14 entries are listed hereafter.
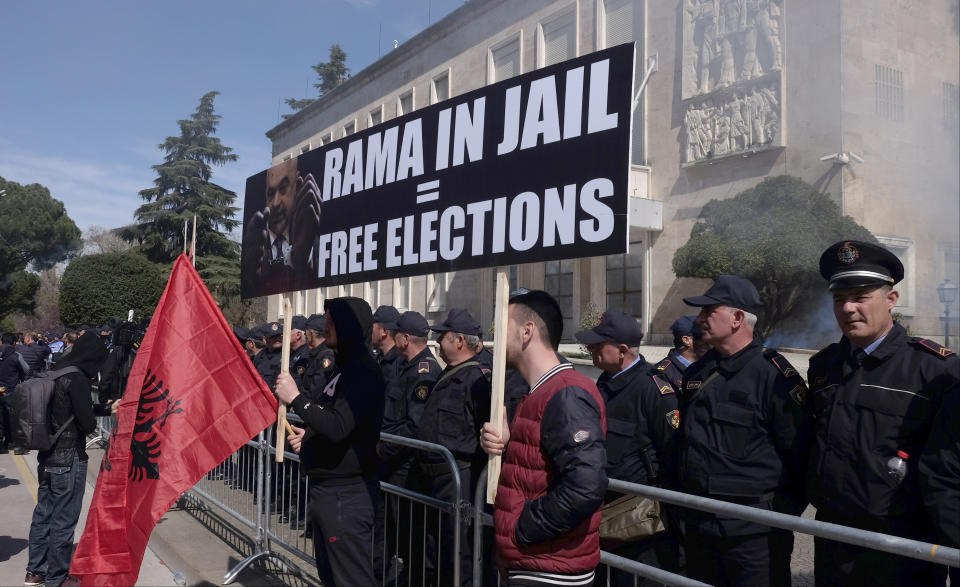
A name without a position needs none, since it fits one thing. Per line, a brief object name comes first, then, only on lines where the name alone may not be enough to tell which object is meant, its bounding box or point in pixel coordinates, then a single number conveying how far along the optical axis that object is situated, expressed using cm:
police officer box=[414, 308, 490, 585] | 472
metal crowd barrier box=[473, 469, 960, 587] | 219
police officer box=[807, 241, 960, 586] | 253
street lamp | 1470
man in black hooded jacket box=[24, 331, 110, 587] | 511
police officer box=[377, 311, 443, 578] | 492
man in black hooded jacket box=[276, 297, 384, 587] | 348
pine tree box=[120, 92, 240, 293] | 4391
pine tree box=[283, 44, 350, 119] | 5584
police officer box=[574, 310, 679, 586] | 356
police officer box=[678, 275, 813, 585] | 298
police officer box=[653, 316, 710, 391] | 491
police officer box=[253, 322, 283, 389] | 893
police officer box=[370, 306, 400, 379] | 664
